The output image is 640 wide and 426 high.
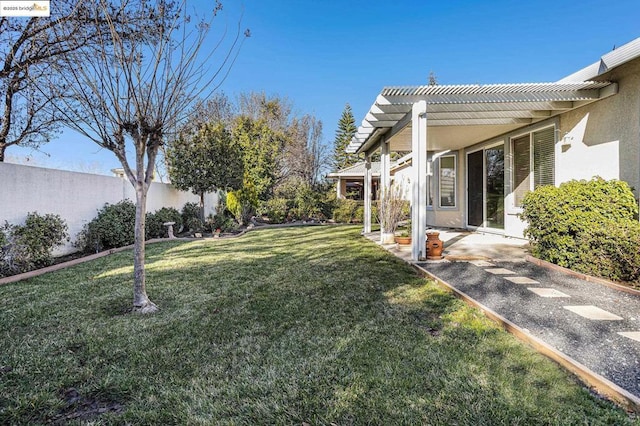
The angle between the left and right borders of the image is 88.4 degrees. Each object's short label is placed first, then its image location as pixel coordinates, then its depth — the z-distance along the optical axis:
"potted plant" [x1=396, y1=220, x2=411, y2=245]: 8.23
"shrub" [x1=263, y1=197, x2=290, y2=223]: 17.62
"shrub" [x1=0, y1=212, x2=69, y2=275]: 5.76
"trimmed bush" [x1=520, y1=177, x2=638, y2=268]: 4.98
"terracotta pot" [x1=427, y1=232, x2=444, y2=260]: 6.30
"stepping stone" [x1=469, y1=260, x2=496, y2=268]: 5.70
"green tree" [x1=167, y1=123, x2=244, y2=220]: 11.70
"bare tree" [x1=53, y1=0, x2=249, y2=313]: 3.77
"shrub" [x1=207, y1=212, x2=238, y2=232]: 12.97
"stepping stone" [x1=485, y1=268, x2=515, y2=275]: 5.13
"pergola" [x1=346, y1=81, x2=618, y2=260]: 5.90
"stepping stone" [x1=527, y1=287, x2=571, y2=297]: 4.01
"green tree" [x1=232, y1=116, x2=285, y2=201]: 19.80
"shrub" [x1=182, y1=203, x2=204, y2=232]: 12.54
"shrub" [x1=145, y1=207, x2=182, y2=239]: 10.27
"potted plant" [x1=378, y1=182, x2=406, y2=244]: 8.78
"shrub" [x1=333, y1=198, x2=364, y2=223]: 17.94
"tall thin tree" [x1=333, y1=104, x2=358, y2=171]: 35.97
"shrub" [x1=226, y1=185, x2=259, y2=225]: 15.18
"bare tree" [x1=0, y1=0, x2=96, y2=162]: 5.26
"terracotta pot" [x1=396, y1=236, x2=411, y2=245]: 8.23
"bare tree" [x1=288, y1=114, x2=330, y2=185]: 26.92
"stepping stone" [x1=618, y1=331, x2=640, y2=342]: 2.82
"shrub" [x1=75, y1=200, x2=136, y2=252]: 8.16
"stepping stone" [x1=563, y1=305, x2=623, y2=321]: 3.27
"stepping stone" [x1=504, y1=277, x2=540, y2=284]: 4.58
